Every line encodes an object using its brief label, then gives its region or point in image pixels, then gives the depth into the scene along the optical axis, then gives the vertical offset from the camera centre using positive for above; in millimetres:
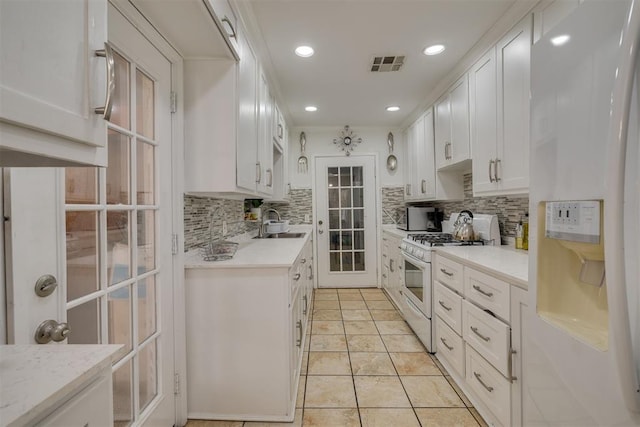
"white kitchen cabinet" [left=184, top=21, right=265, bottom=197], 1608 +502
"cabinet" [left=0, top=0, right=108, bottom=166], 418 +224
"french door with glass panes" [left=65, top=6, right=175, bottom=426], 1007 -101
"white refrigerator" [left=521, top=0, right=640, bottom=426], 600 -19
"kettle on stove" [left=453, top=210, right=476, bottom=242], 2515 -145
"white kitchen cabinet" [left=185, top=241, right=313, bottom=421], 1571 -713
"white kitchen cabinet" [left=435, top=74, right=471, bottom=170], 2466 +792
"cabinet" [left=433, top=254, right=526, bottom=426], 1357 -714
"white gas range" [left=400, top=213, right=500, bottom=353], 2332 -497
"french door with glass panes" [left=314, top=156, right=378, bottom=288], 4391 -115
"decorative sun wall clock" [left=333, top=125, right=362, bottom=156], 4363 +1110
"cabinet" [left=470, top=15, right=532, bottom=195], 1754 +665
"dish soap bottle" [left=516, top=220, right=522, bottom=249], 2090 -185
